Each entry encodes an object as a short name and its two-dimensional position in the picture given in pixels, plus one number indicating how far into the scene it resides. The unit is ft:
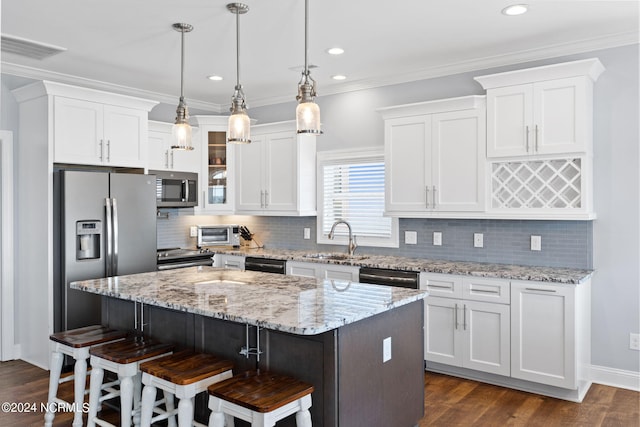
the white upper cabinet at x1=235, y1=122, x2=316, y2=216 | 17.79
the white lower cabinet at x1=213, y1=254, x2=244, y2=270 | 18.03
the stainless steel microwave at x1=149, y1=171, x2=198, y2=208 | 17.71
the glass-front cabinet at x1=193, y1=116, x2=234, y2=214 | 19.21
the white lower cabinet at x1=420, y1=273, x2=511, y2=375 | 12.42
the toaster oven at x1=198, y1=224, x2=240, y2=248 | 19.61
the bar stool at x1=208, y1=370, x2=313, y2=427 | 6.70
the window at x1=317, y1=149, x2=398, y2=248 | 16.70
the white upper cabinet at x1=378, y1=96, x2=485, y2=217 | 13.64
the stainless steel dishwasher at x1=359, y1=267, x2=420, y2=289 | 13.71
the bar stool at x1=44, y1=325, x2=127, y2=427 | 9.64
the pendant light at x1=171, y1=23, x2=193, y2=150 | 10.93
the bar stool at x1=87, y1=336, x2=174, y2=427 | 8.64
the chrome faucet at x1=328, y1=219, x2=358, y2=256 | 16.97
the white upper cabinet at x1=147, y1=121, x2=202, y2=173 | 17.67
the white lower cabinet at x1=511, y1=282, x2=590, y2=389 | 11.50
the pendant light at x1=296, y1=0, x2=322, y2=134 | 8.96
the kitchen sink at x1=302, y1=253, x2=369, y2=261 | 16.08
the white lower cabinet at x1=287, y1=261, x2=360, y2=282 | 14.90
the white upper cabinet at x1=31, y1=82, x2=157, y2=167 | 14.10
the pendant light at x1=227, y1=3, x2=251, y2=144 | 9.81
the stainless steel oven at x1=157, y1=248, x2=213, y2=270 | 16.78
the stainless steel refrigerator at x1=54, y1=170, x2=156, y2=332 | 13.84
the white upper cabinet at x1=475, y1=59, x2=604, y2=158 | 12.01
